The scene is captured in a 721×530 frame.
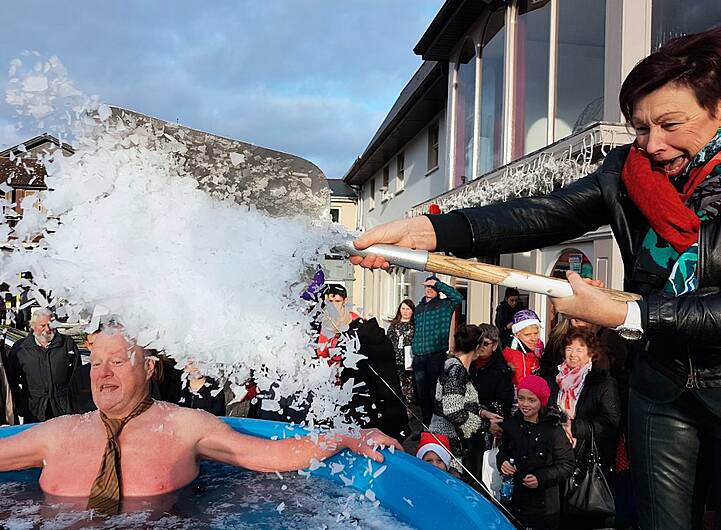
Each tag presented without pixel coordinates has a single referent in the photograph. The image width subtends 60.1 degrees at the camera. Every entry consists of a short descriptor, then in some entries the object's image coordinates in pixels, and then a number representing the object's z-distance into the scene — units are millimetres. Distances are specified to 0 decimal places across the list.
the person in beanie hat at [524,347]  4918
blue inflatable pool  2285
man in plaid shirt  6070
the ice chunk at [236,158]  2221
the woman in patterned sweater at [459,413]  4219
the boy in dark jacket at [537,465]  3541
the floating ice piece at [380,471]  3078
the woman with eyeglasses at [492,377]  4523
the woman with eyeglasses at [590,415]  3639
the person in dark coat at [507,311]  6848
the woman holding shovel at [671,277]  1442
